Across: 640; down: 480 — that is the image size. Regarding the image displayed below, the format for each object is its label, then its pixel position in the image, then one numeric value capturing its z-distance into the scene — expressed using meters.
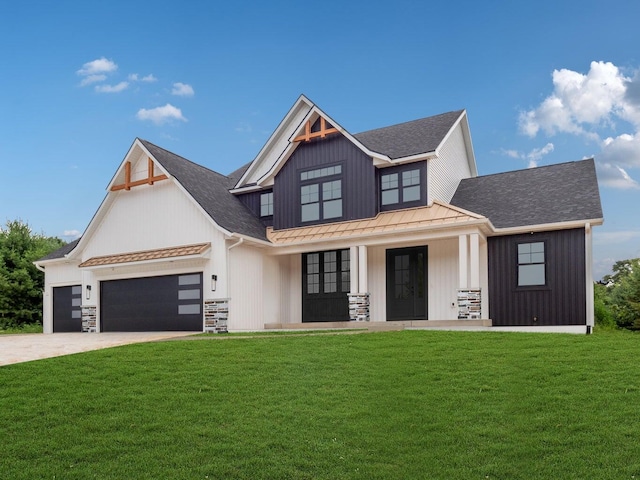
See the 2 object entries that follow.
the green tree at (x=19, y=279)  31.38
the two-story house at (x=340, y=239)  17.86
